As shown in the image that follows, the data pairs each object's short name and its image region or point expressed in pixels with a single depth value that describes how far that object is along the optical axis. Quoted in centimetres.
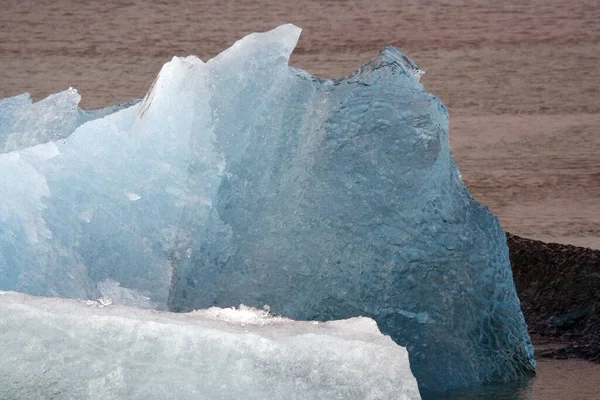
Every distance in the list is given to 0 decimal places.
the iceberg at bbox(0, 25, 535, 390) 1951
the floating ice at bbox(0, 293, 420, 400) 1764
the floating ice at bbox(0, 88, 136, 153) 2049
